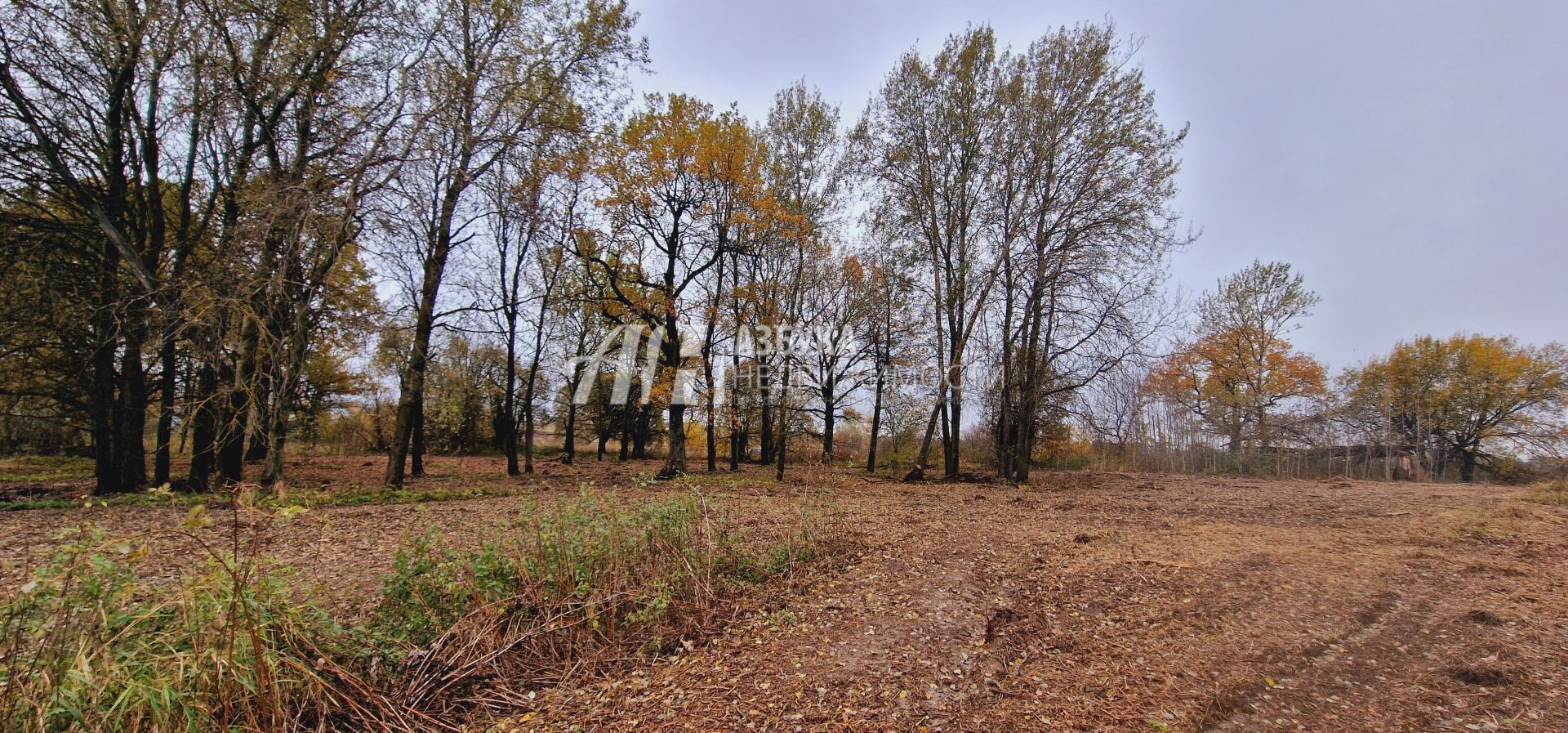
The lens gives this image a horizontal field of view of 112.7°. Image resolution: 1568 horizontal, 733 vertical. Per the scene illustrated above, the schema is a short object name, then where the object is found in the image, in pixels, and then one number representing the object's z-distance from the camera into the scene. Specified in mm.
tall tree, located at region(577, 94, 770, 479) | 13367
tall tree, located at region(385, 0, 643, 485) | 10297
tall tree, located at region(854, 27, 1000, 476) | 15305
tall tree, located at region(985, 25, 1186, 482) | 13258
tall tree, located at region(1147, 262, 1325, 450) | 23781
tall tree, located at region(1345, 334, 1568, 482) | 20422
